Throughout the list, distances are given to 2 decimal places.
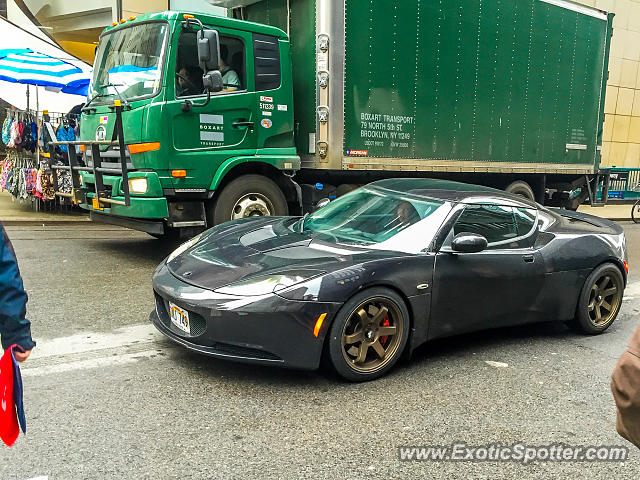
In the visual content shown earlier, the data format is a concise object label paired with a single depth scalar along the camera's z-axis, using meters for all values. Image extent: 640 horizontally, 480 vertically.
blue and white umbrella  10.32
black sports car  3.71
